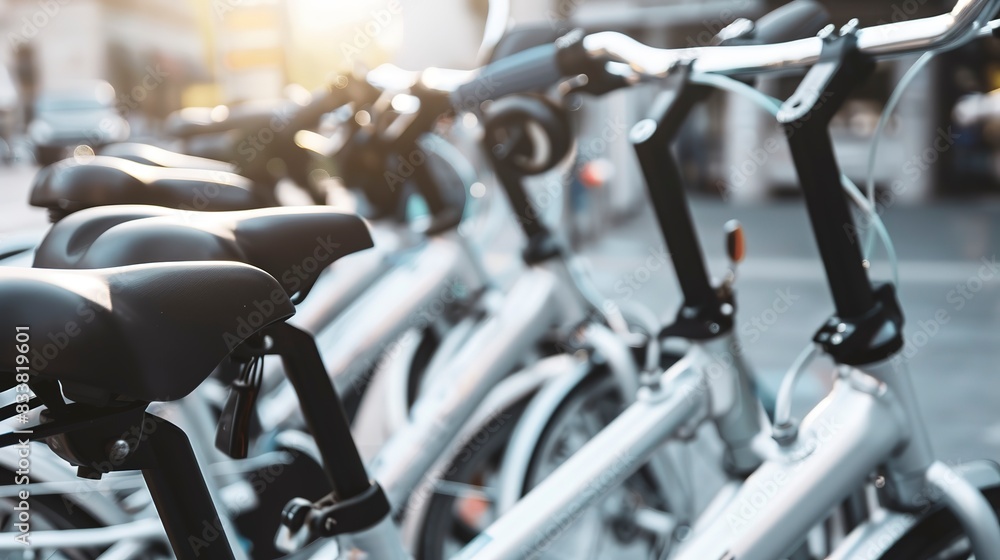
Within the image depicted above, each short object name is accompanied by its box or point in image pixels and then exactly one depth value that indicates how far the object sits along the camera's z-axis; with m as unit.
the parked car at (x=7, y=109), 15.32
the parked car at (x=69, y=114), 14.91
